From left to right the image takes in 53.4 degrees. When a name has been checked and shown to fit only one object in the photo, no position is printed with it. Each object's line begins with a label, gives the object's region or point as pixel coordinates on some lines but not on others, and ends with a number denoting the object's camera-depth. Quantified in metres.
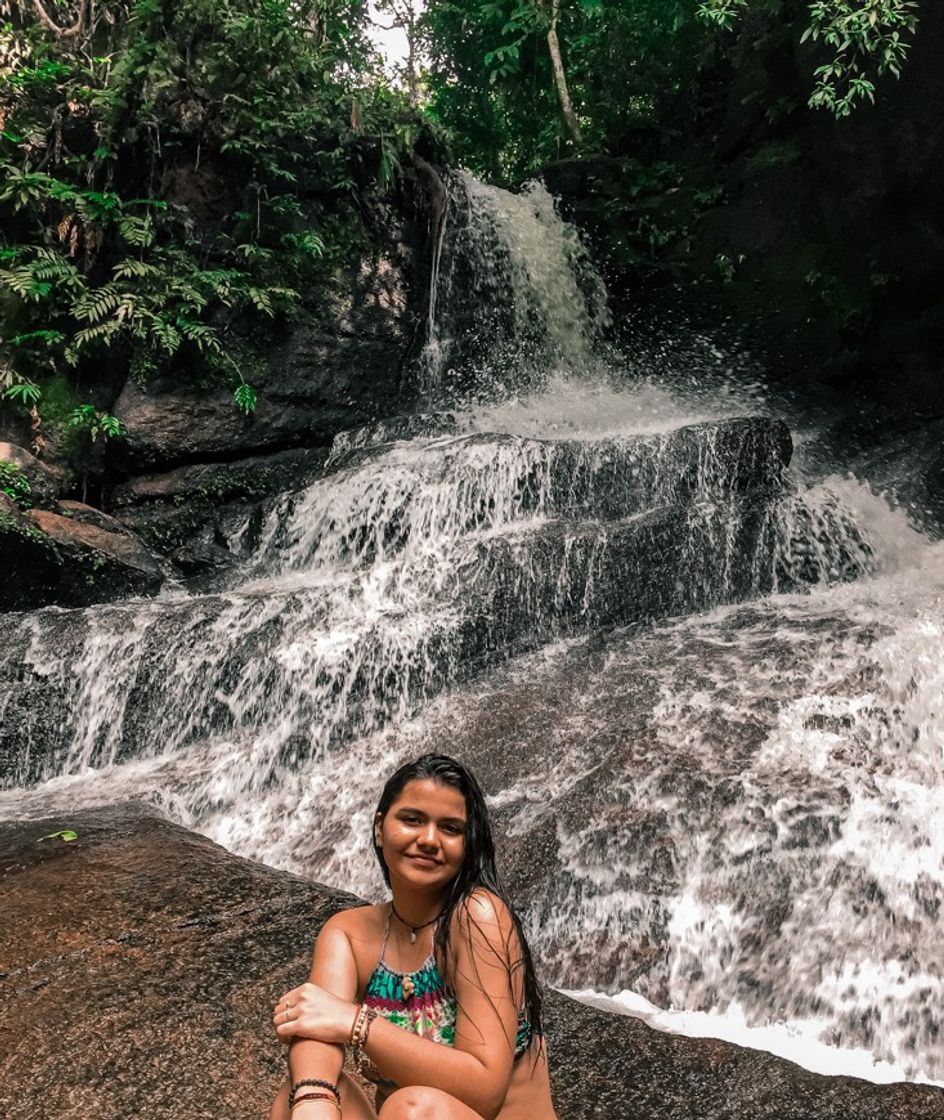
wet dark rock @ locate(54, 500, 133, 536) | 9.74
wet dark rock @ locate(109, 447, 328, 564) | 10.30
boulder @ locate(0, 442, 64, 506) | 9.48
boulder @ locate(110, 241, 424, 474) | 10.84
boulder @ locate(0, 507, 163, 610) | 8.59
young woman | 1.65
